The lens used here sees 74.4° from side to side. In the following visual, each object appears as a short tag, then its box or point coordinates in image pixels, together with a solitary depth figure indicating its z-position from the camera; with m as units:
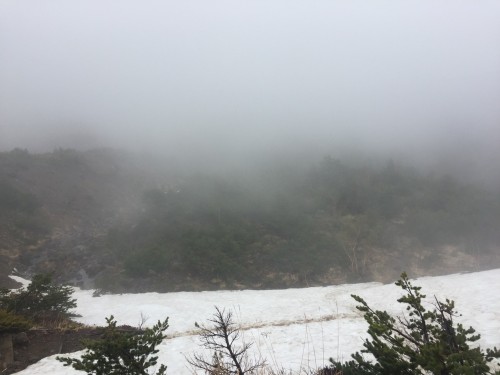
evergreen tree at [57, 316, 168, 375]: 4.32
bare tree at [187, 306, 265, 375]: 4.18
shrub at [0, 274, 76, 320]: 12.18
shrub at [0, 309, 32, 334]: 8.63
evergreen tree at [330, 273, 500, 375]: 2.95
